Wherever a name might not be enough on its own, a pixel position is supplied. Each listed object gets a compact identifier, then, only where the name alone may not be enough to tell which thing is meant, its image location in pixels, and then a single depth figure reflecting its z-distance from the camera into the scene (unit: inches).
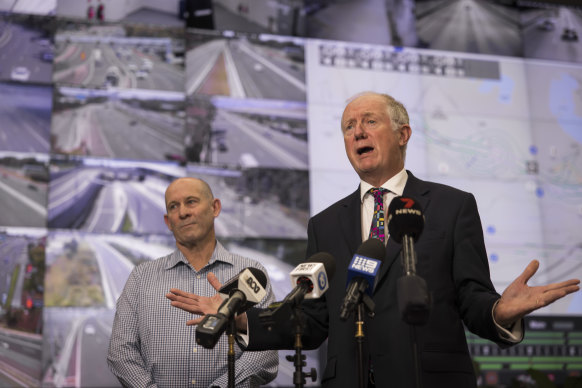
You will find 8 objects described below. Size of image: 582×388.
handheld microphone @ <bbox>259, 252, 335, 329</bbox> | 71.6
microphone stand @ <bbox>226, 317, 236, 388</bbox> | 76.9
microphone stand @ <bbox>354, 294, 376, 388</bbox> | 71.2
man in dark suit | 80.3
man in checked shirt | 117.6
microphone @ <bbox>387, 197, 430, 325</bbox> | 64.2
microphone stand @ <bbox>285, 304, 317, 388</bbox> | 71.5
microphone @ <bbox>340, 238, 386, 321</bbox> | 70.1
